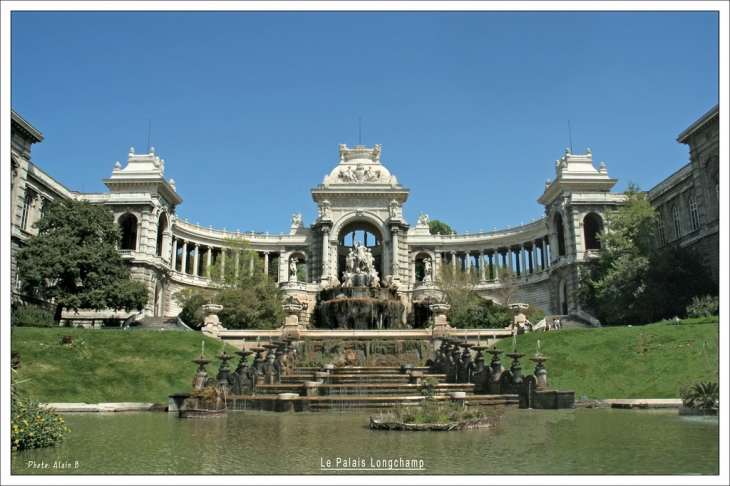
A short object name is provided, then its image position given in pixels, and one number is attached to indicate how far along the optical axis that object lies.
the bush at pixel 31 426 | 10.73
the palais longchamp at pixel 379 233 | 52.88
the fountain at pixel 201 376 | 21.55
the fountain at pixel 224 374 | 23.95
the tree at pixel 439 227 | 108.75
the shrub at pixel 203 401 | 19.08
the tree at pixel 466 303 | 51.88
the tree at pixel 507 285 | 72.11
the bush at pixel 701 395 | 17.29
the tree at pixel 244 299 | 50.75
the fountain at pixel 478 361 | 27.12
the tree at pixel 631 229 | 55.00
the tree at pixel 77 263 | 46.75
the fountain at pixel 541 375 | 23.03
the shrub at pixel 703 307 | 43.72
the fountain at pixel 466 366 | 27.45
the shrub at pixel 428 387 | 20.58
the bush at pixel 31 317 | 41.53
